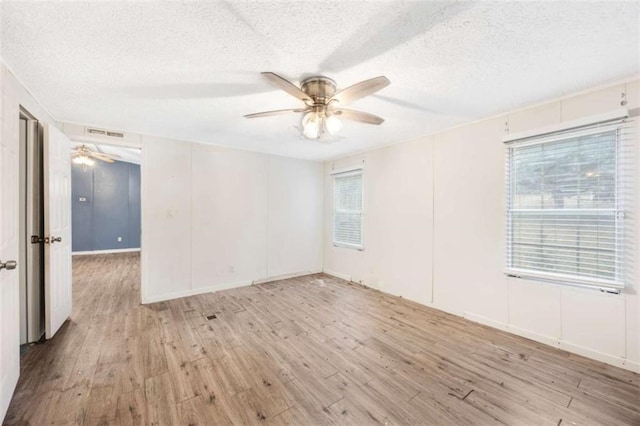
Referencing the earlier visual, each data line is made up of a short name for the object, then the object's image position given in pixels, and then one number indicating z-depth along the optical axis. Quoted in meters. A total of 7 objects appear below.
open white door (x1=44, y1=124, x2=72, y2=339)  2.54
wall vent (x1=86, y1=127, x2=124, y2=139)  3.31
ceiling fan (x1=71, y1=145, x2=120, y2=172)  5.29
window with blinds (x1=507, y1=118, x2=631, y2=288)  2.18
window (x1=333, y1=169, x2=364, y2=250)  4.72
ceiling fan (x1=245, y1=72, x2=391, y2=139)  1.76
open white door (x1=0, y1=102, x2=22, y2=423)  1.57
